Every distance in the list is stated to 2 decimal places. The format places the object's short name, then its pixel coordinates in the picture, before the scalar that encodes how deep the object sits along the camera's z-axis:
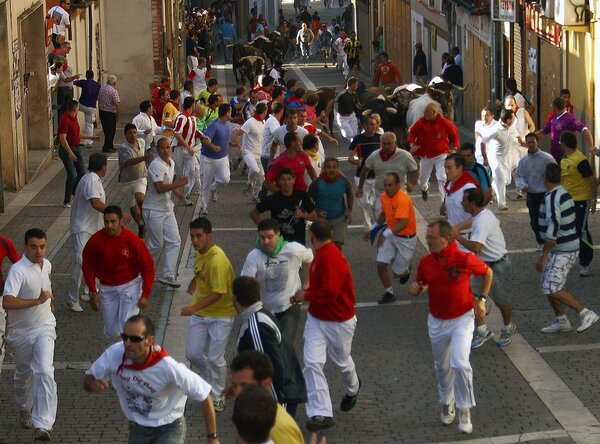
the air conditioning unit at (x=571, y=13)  23.50
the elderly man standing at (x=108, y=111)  29.77
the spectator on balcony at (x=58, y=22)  29.19
